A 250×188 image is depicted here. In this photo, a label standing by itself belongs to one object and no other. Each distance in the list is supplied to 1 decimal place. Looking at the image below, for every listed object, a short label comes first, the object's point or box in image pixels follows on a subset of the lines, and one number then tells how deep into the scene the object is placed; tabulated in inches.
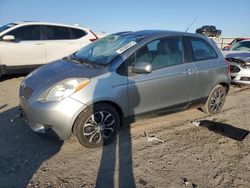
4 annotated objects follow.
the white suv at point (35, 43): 217.0
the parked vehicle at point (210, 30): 517.6
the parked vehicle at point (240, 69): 228.1
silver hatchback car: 102.1
